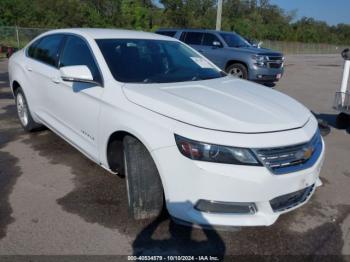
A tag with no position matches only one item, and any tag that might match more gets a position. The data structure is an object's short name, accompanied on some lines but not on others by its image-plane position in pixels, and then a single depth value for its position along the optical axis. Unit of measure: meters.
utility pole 22.56
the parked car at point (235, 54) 11.14
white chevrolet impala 2.61
